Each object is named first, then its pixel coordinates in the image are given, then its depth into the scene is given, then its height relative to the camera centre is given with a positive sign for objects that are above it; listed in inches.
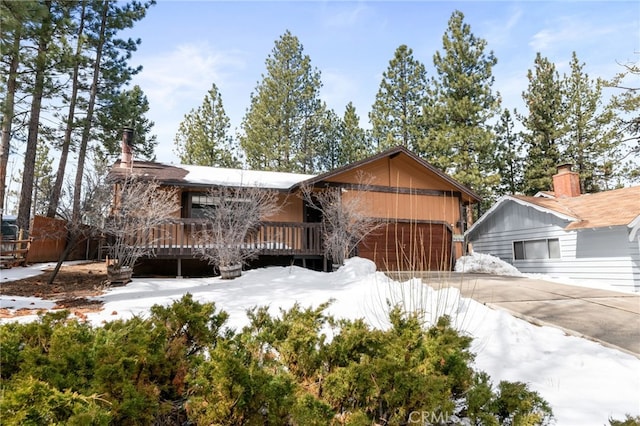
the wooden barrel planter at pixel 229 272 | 344.5 -33.3
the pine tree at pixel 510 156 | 1016.7 +261.2
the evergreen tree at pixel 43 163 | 1222.9 +287.2
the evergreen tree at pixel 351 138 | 1072.8 +335.5
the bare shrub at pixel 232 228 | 349.1 +13.5
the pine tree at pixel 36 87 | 441.7 +218.6
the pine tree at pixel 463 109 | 876.6 +354.8
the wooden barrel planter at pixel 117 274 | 322.0 -34.5
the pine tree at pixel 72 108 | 586.0 +250.5
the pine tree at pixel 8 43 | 278.5 +184.8
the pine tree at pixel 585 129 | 901.8 +309.1
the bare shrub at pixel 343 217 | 418.3 +32.2
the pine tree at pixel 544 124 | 937.5 +335.0
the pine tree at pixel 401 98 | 1001.5 +433.5
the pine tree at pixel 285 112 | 999.6 +390.8
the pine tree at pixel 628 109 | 549.3 +231.1
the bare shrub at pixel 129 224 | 324.8 +15.1
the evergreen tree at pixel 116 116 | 675.4 +255.5
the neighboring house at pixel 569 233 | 409.7 +12.7
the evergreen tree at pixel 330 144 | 1074.1 +317.1
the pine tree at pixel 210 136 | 1035.9 +329.9
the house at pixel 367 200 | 449.1 +65.8
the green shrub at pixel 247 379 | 69.7 -32.8
